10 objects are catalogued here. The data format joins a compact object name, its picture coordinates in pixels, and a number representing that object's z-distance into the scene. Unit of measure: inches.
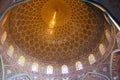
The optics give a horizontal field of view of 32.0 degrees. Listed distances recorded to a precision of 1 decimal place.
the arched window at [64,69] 645.3
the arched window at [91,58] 611.0
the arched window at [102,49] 582.2
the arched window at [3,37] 562.7
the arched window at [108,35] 556.6
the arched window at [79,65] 631.2
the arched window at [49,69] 647.1
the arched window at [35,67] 633.0
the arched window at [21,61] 612.4
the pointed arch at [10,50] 587.2
